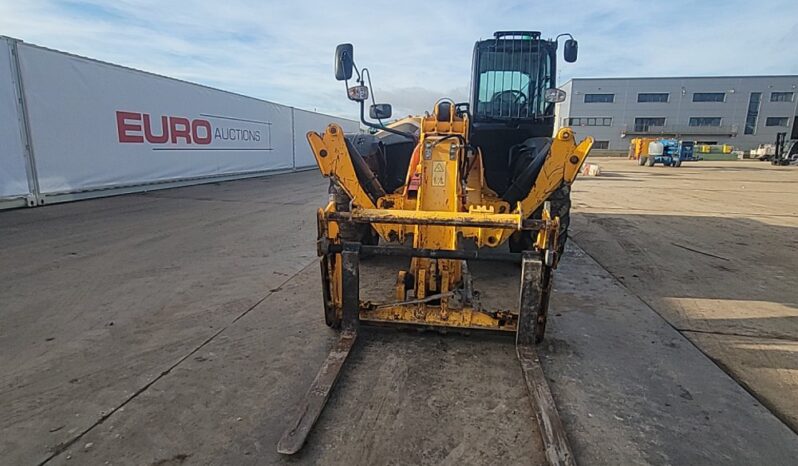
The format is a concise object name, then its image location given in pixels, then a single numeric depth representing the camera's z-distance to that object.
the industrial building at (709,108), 52.28
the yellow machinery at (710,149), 43.00
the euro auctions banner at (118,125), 9.20
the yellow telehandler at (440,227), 3.03
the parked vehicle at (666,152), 30.56
